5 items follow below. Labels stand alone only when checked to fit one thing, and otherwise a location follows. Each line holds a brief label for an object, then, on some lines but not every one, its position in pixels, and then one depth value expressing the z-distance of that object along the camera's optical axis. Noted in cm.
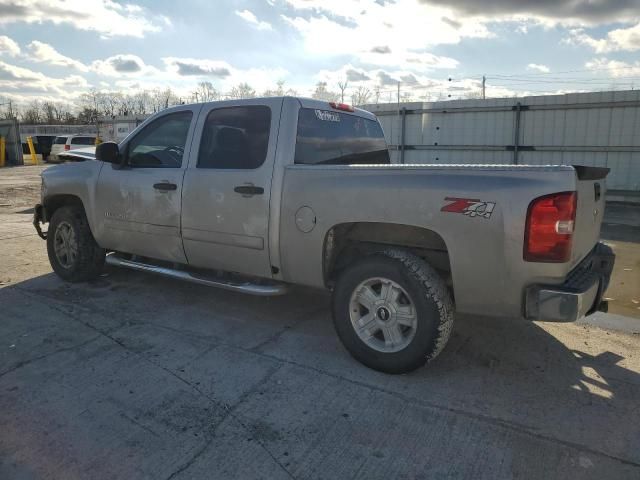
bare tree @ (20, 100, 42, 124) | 8448
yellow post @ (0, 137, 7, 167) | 2802
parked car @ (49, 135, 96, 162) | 2995
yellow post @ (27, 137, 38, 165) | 3057
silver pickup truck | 303
